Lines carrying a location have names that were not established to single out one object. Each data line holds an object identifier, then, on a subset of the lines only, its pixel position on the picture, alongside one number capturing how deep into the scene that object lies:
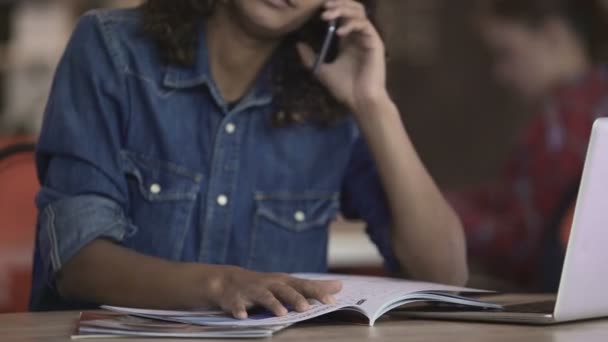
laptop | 1.83
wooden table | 1.85
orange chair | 2.35
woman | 2.19
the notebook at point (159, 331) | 1.83
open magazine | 1.88
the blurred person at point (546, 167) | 3.33
